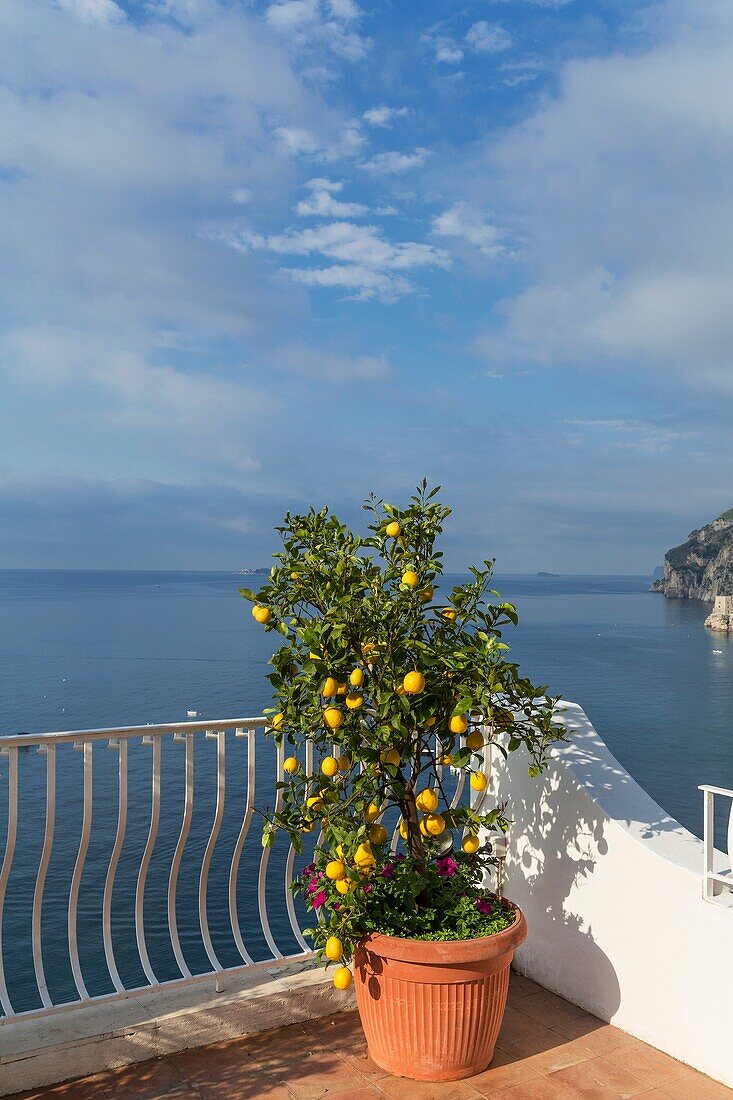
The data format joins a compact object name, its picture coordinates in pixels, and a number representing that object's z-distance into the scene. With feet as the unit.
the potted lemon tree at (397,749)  8.59
